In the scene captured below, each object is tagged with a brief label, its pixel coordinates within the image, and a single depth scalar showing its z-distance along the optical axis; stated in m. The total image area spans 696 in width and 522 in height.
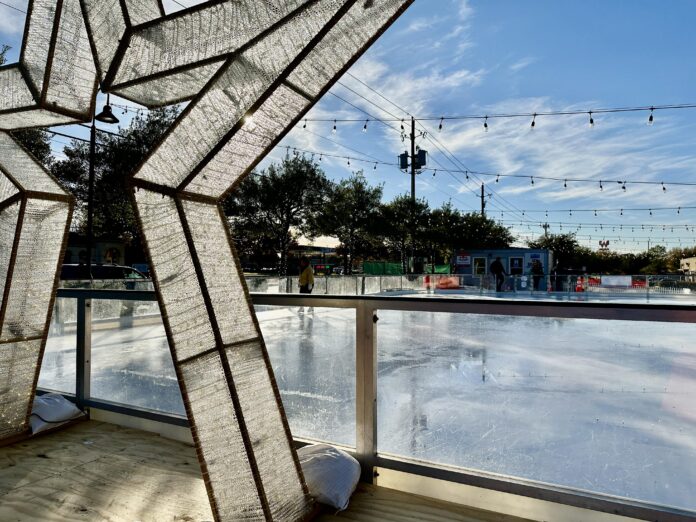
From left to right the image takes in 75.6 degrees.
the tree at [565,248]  49.91
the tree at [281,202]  23.27
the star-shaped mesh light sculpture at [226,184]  1.35
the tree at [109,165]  18.48
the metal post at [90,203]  11.88
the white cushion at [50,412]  2.59
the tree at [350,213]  25.39
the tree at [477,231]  31.98
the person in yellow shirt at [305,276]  9.77
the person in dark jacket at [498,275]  17.19
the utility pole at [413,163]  21.59
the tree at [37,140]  9.80
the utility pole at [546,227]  46.12
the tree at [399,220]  28.30
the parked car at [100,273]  12.34
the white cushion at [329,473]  1.70
